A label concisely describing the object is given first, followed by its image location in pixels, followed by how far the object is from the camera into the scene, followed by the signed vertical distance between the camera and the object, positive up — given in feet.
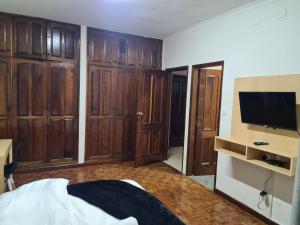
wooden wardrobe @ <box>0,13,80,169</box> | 12.30 +0.27
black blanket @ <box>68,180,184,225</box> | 5.42 -2.74
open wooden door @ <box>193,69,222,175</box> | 13.37 -1.18
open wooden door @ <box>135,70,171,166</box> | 14.69 -1.23
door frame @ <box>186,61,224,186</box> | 13.11 -1.70
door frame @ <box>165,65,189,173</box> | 13.86 +1.83
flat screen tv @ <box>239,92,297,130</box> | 7.66 -0.27
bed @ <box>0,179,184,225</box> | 4.92 -2.65
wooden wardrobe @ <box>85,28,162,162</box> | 14.40 +0.47
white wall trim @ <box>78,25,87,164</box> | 13.85 +0.10
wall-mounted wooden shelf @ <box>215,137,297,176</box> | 7.56 -2.07
